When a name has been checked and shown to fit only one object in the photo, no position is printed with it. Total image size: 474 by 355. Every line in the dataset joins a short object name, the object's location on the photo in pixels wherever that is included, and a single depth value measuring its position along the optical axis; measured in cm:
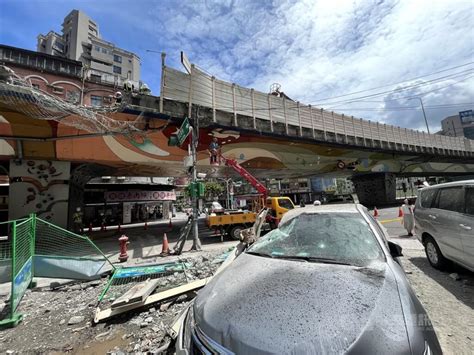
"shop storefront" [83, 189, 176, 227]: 2775
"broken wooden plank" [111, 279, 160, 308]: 418
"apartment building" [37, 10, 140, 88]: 5859
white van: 448
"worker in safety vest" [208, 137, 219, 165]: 1342
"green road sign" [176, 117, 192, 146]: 1090
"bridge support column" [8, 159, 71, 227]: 1145
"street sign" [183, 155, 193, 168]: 1080
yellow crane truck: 1255
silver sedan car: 151
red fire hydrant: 877
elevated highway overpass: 1108
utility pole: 1045
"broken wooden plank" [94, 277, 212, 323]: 411
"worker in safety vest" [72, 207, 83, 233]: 1453
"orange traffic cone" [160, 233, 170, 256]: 958
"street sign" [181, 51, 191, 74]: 1266
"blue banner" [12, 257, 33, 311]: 445
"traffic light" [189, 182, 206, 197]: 1070
